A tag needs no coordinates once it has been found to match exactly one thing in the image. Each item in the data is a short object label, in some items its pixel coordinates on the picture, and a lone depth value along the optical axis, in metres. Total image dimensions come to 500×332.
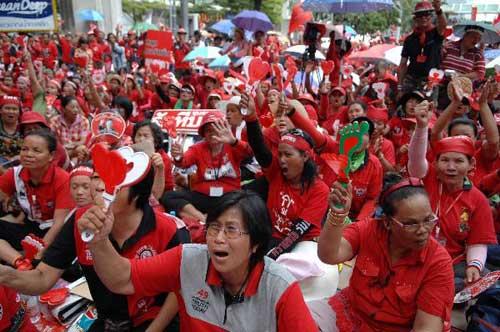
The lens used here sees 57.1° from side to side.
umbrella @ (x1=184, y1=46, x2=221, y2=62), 11.05
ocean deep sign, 6.16
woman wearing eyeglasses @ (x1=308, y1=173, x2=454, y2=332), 2.16
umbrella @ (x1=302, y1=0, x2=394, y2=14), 7.43
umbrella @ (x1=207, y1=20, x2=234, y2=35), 17.17
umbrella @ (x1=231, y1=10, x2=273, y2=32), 11.23
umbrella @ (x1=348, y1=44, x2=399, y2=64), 9.92
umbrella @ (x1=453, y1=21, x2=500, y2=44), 6.60
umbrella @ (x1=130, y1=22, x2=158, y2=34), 22.77
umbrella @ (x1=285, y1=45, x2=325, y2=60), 11.05
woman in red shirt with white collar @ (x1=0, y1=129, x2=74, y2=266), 3.36
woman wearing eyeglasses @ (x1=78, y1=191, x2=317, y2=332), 1.80
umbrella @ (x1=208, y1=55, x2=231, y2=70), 9.60
